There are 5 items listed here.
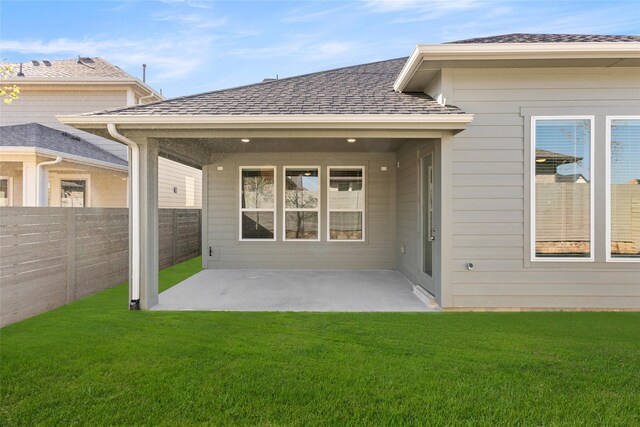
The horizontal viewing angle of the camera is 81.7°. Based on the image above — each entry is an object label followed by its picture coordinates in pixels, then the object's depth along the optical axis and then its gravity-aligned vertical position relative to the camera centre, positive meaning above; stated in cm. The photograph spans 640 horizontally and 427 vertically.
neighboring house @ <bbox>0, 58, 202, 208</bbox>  1044 +305
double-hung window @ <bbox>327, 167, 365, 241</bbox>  811 +16
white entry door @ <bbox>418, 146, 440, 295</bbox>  506 -15
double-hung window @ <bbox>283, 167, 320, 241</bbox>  812 +14
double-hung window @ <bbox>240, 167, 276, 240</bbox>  814 +12
